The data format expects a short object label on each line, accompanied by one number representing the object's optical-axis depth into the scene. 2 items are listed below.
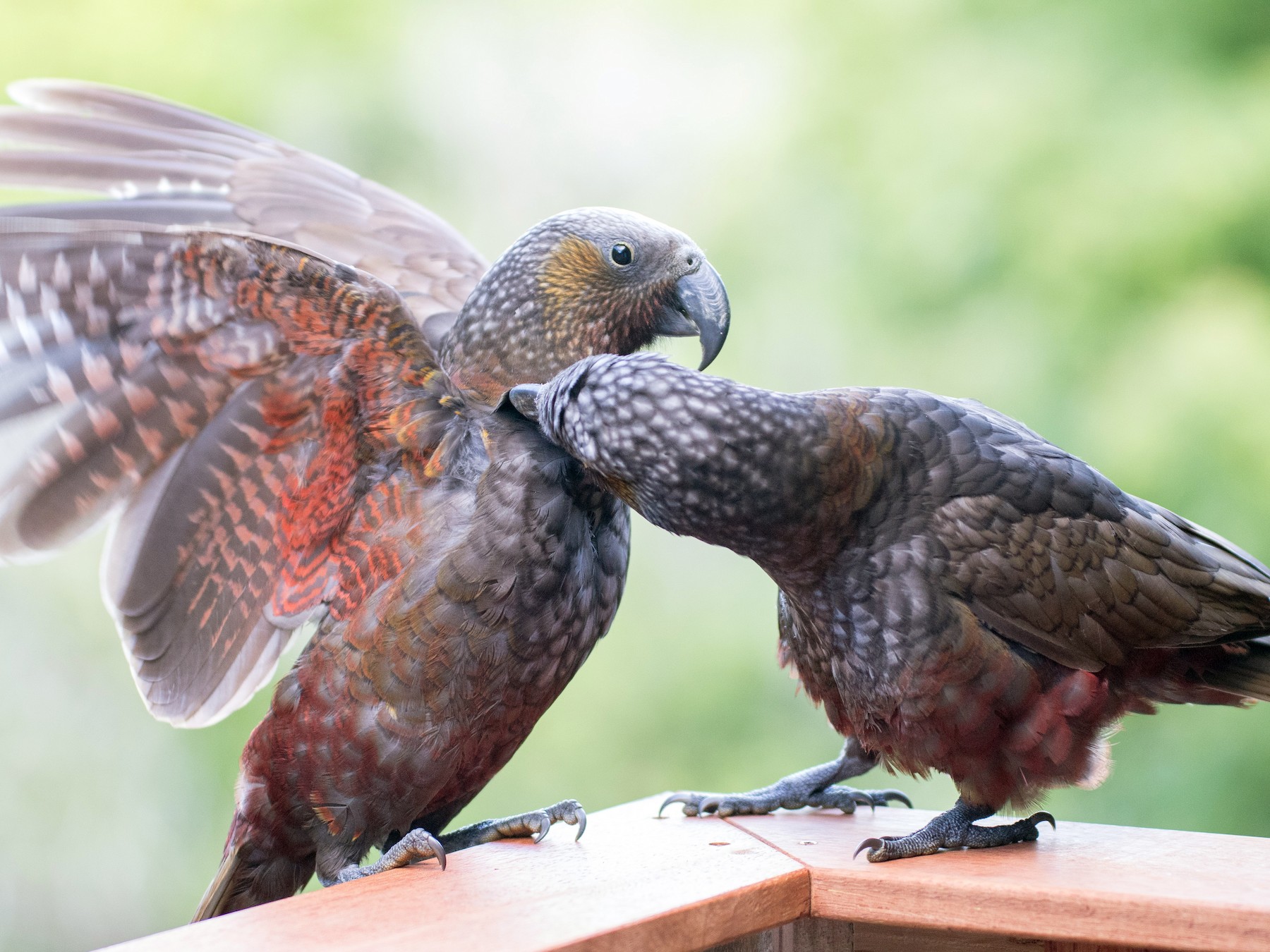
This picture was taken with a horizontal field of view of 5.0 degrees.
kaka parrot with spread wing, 5.73
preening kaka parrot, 5.68
